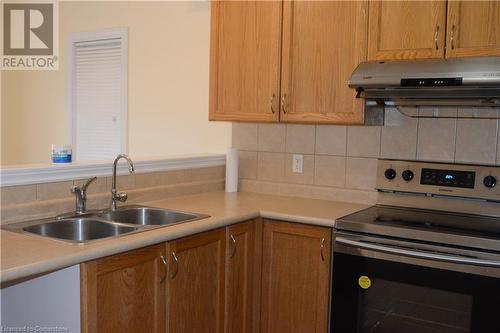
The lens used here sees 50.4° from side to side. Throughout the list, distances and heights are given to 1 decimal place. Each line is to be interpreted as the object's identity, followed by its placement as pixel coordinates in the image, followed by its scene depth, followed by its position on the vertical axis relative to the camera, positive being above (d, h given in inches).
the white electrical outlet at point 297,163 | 125.0 -6.8
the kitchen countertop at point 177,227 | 66.3 -16.0
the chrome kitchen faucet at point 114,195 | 99.0 -12.3
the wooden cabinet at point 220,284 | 75.4 -25.6
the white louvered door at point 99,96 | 160.4 +10.6
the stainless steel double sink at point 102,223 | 86.8 -16.5
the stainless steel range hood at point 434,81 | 86.6 +9.5
